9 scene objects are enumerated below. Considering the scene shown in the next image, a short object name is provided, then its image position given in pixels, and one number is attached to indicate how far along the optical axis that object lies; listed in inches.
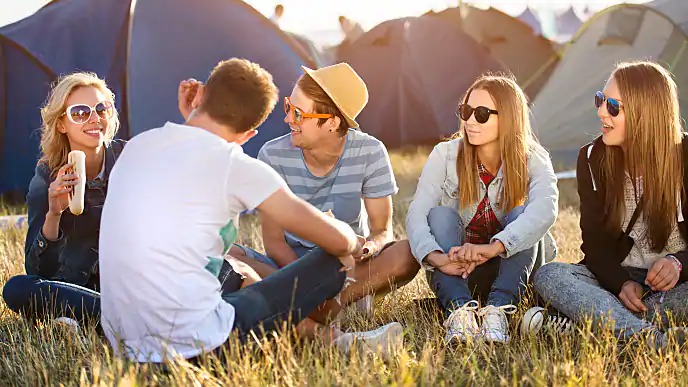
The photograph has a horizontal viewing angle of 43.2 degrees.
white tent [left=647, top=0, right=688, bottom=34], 354.3
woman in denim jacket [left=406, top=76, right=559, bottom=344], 144.4
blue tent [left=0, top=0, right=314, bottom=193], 284.5
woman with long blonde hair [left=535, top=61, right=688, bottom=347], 140.3
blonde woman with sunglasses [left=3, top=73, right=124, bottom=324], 141.3
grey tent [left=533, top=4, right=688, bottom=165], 358.6
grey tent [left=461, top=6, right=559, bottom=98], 400.8
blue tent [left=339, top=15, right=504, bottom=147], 394.9
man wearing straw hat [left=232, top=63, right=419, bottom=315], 152.7
